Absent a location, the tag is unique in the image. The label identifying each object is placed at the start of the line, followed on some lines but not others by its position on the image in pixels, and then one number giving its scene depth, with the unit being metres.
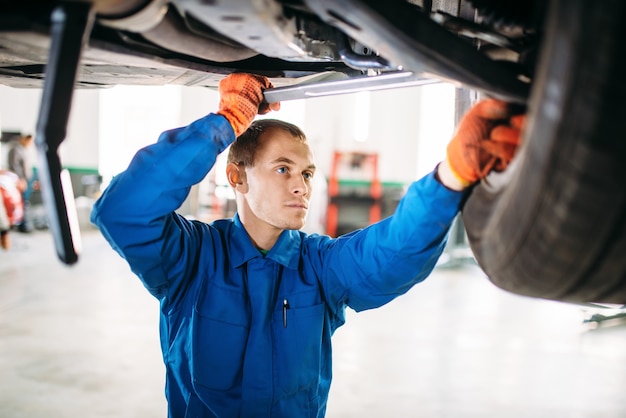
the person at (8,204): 4.38
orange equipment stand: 5.84
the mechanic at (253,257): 0.88
